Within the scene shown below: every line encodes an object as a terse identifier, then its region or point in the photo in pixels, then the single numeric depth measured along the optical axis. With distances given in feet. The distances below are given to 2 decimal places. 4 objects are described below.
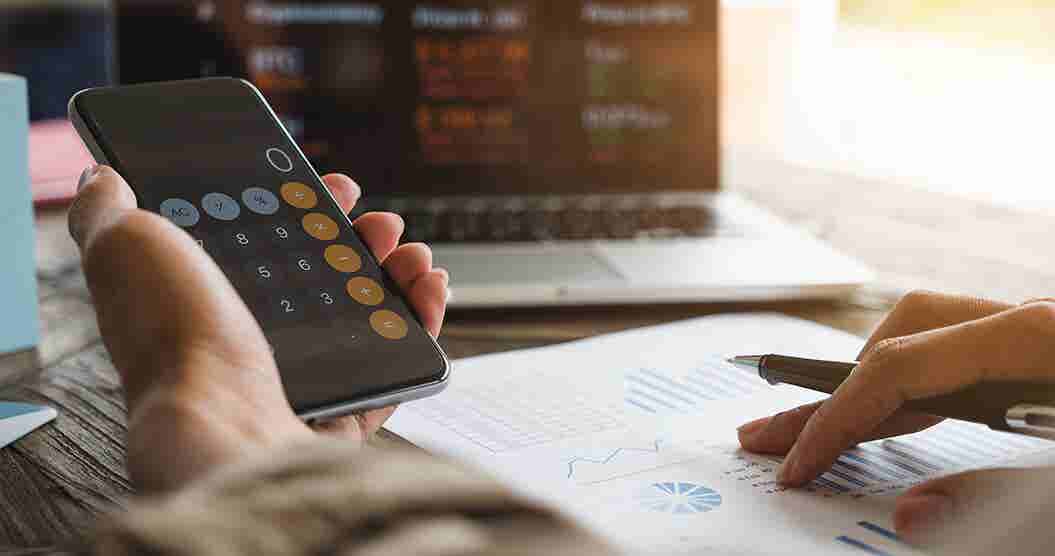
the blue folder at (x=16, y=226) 2.39
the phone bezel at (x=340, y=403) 1.69
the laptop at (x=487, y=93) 3.47
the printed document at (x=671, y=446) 1.55
